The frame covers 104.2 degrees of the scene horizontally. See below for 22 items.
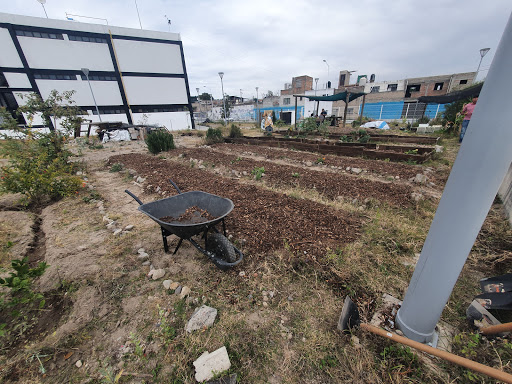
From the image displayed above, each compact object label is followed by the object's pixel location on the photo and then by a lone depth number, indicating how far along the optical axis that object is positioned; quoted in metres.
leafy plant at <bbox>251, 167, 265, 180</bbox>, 5.64
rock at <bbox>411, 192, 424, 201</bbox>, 3.91
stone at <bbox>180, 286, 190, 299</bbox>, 2.18
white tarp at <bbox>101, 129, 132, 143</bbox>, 14.77
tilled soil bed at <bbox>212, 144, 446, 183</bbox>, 5.54
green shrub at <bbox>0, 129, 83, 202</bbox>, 3.98
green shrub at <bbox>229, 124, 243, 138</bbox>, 13.15
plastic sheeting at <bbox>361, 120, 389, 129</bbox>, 15.39
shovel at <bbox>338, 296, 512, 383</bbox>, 1.05
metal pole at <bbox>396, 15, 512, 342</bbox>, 0.96
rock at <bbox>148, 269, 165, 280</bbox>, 2.43
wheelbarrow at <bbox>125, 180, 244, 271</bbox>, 2.41
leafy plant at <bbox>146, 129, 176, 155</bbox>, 9.59
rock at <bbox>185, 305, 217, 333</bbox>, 1.86
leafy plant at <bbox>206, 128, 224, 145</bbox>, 12.45
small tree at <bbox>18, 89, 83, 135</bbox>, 5.67
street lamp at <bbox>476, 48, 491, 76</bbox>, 15.45
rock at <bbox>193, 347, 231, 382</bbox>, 1.52
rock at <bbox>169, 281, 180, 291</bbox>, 2.29
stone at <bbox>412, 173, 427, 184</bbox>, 4.90
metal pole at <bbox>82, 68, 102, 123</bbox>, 20.89
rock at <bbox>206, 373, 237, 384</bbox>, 1.48
